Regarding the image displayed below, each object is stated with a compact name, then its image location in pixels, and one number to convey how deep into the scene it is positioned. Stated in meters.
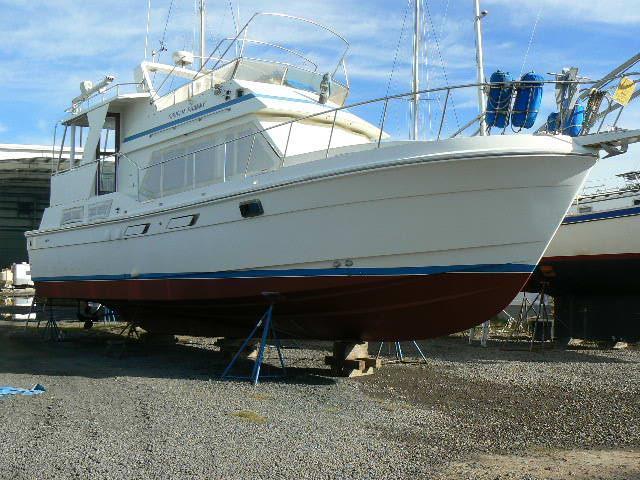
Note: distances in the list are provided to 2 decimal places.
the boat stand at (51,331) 12.39
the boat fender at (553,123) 7.32
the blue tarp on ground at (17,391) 6.61
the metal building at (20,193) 26.14
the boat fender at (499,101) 7.02
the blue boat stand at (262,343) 7.61
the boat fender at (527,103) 7.00
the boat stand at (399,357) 9.45
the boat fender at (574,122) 7.15
